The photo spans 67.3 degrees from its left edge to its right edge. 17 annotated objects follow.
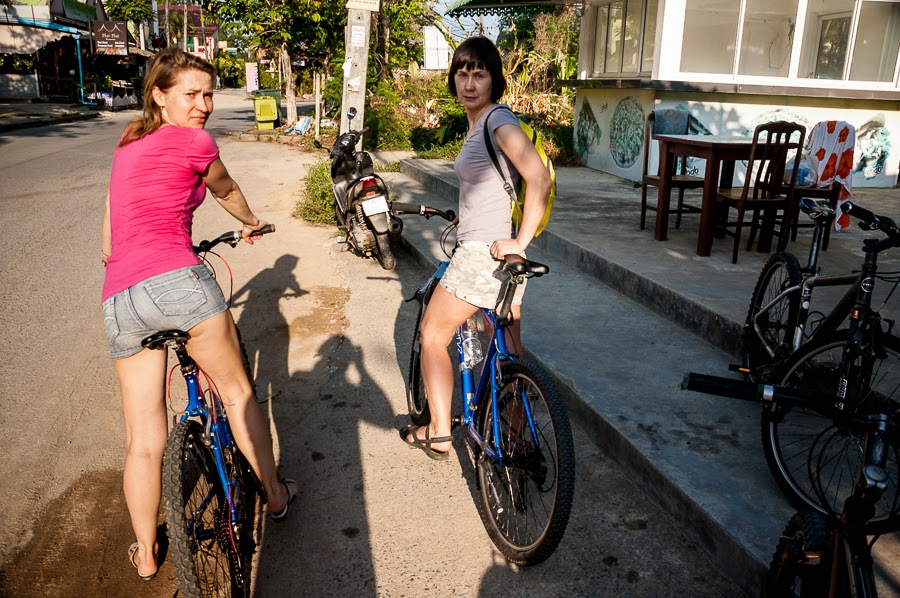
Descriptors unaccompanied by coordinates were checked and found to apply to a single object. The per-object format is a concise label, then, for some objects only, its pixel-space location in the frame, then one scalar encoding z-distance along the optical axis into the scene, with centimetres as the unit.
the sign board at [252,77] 3468
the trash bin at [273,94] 2152
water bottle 290
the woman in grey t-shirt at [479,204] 262
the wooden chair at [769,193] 545
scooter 657
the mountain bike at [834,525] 169
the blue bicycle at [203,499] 214
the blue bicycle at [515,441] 239
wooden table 558
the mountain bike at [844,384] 249
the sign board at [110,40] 2978
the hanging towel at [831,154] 554
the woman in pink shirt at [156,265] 226
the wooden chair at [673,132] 650
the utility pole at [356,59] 885
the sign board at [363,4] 845
